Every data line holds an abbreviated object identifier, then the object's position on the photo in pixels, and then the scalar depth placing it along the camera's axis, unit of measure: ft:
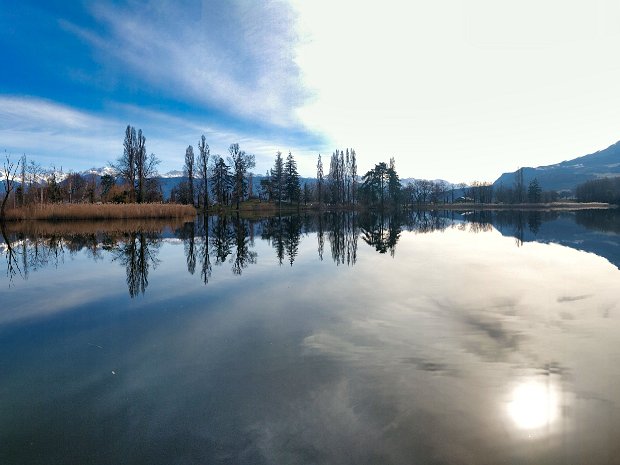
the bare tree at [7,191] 119.18
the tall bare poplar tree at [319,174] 321.11
